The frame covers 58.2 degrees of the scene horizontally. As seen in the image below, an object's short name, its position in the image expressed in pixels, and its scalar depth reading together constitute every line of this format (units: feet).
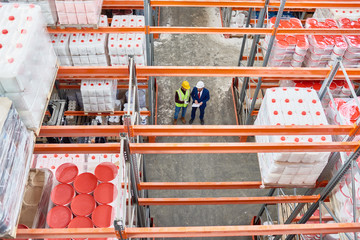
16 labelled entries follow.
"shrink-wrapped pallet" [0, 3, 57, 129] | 12.66
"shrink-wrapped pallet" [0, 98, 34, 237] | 12.07
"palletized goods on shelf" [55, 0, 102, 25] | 23.76
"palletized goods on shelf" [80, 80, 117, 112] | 28.19
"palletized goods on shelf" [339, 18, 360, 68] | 27.30
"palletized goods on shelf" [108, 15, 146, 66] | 27.48
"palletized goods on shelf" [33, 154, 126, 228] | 15.30
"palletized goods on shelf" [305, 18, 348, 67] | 27.07
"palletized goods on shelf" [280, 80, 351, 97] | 28.63
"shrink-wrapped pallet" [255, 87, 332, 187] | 19.60
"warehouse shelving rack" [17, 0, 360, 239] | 14.64
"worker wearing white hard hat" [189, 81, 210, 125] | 32.00
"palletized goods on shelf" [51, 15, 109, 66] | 27.09
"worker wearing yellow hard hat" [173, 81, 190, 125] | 31.50
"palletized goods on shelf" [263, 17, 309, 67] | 27.25
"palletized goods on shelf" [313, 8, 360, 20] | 31.43
